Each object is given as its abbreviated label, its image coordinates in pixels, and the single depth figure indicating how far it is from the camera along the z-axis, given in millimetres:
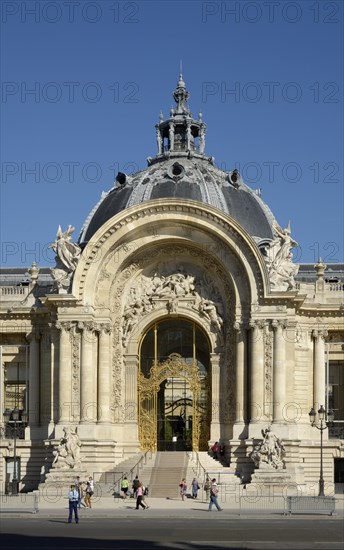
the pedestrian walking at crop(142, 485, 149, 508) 44641
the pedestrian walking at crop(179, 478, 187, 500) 48072
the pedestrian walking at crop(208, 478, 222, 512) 42344
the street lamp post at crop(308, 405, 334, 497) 47503
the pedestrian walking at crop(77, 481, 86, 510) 46156
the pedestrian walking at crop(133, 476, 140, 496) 45303
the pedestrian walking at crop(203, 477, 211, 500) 48594
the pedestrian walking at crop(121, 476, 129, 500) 49031
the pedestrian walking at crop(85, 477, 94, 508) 45541
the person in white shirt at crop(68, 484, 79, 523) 37906
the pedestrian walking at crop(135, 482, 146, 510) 43406
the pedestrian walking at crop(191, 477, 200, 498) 48469
